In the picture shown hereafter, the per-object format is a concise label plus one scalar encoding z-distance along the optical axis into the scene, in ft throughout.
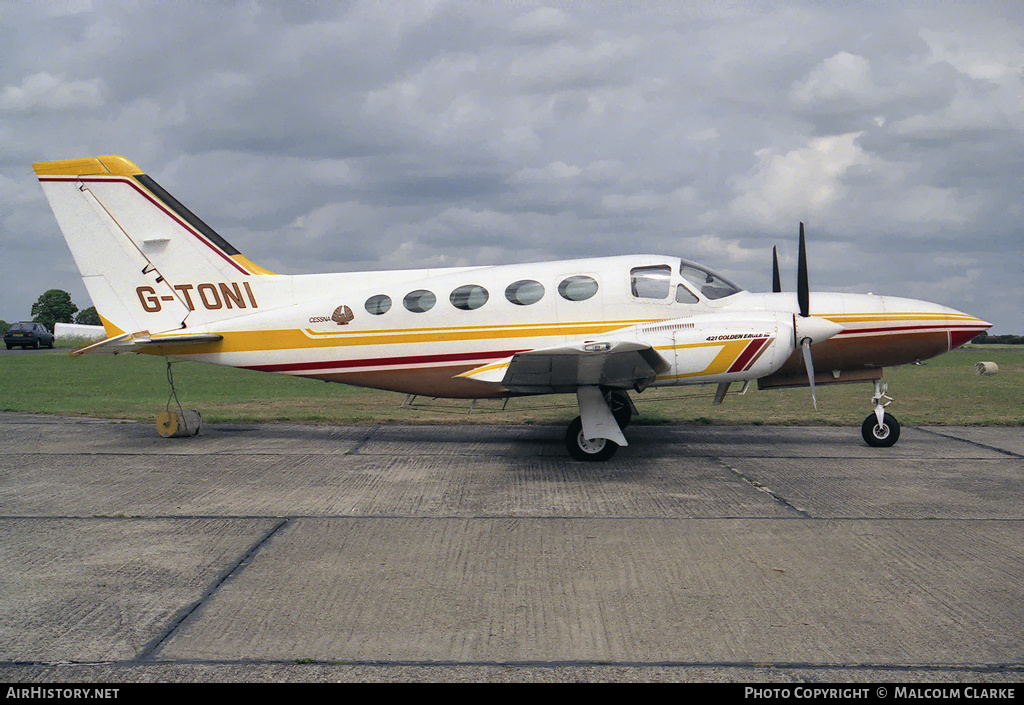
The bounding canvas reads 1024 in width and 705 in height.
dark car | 167.22
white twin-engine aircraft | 33.06
